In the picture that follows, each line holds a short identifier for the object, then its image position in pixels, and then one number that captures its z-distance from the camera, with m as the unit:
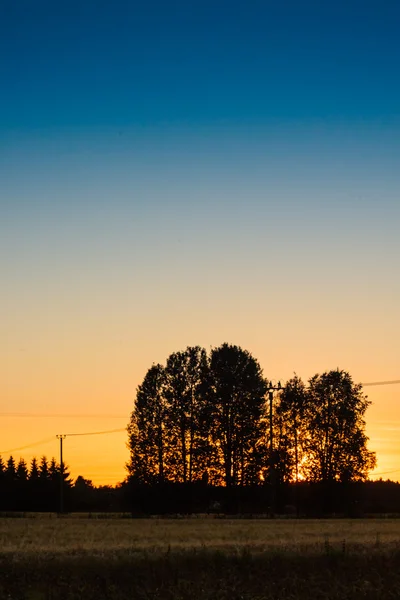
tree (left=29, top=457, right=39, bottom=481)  124.14
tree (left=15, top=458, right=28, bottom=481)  118.75
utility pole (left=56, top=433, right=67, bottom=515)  90.74
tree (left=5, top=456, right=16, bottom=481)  116.19
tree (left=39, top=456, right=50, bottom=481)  123.34
